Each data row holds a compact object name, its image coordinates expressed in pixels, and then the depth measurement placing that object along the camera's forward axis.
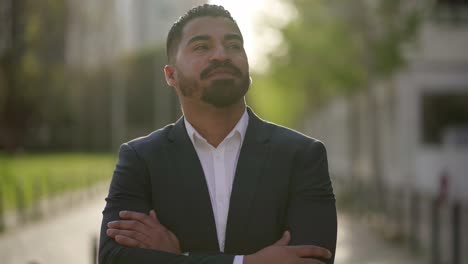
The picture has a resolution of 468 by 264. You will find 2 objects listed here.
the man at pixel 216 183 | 3.36
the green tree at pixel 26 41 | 27.66
